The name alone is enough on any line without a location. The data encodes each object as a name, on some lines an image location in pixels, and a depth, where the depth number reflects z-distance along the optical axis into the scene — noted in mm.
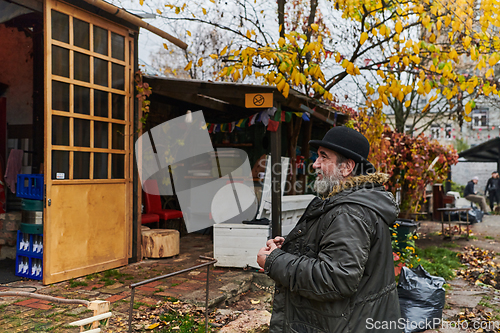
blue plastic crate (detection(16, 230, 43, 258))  4949
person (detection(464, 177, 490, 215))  14695
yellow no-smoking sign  5793
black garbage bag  3887
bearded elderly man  1625
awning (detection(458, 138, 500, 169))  16469
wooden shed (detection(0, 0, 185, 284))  4730
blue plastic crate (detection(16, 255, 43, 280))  4883
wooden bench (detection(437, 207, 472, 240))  9312
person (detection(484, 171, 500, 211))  16609
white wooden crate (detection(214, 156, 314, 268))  5484
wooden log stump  5969
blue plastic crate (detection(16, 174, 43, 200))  5082
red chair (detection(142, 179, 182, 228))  7516
